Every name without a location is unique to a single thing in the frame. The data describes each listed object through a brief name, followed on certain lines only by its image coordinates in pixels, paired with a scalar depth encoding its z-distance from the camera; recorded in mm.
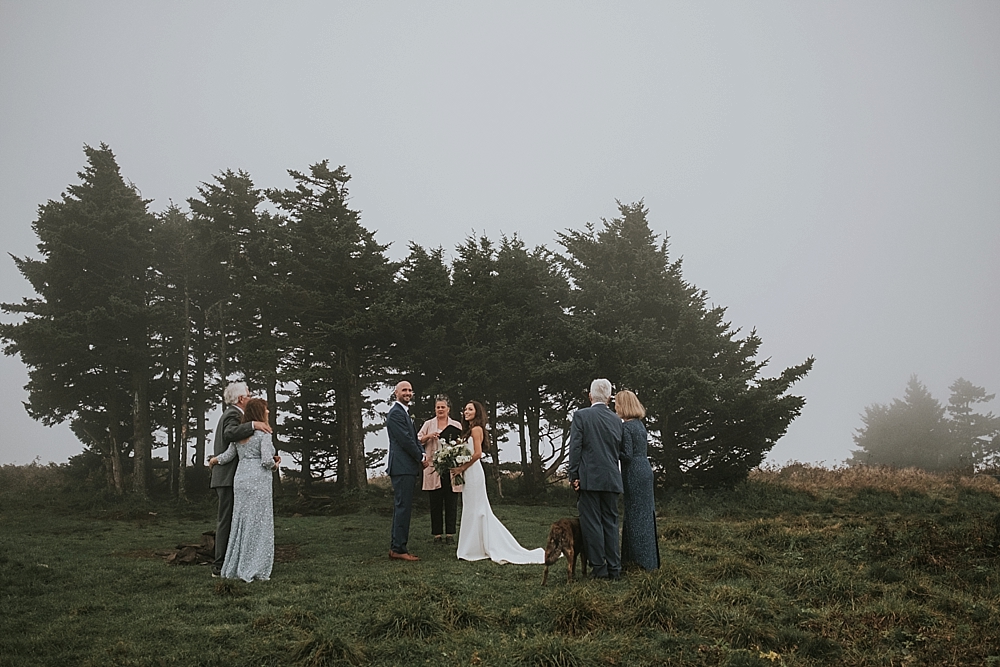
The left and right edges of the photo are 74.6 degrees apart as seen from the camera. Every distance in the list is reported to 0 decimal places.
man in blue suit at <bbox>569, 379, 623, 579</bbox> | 8383
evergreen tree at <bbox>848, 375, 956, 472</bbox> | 48719
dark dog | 8180
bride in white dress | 10438
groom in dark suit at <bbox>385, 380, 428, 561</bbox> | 10492
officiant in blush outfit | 12188
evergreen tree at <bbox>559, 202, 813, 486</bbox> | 22016
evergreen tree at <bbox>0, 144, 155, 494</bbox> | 24328
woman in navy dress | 8672
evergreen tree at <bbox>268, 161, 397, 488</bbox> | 23484
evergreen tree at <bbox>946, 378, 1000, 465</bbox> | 49312
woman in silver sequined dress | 8758
